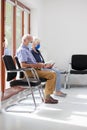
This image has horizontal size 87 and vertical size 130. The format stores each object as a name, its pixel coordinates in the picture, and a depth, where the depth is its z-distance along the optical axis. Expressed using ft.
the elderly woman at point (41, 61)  18.69
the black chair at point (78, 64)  24.47
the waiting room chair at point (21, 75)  16.56
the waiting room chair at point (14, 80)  14.74
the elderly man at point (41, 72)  16.66
